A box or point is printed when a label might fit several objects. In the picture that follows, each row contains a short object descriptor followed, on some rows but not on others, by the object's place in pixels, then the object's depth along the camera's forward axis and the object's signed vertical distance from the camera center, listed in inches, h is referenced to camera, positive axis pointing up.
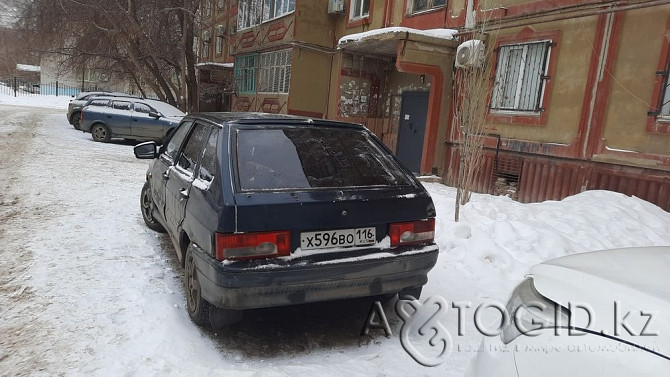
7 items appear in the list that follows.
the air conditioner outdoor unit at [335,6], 585.9 +151.2
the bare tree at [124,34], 773.3 +120.3
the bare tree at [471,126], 246.4 +6.3
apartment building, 272.4 +40.7
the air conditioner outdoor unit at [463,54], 352.5 +64.2
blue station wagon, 582.9 -22.8
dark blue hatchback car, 110.2 -25.2
